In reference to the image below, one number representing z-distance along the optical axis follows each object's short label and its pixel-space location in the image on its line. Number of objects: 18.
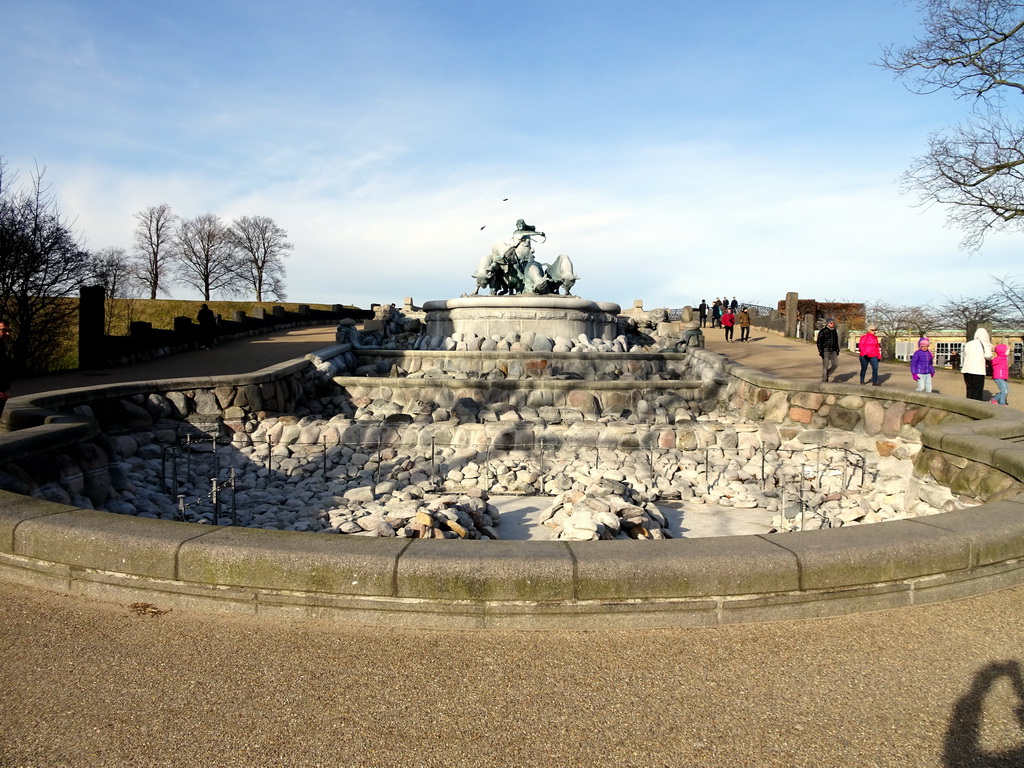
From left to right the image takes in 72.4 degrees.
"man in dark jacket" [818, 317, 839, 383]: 14.24
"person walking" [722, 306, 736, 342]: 26.62
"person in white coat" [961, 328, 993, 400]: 11.39
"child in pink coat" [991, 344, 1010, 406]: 11.89
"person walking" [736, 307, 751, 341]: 26.57
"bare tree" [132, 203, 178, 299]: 55.19
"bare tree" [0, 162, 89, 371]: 17.30
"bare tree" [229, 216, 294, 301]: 58.50
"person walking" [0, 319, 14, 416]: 7.12
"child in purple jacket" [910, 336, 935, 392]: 11.95
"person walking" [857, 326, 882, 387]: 13.66
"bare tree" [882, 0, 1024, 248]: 19.61
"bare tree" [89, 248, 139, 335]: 19.62
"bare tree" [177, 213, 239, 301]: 55.72
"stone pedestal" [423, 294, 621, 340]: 17.75
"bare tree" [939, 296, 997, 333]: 24.66
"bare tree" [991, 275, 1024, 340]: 23.92
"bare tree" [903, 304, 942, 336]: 31.27
